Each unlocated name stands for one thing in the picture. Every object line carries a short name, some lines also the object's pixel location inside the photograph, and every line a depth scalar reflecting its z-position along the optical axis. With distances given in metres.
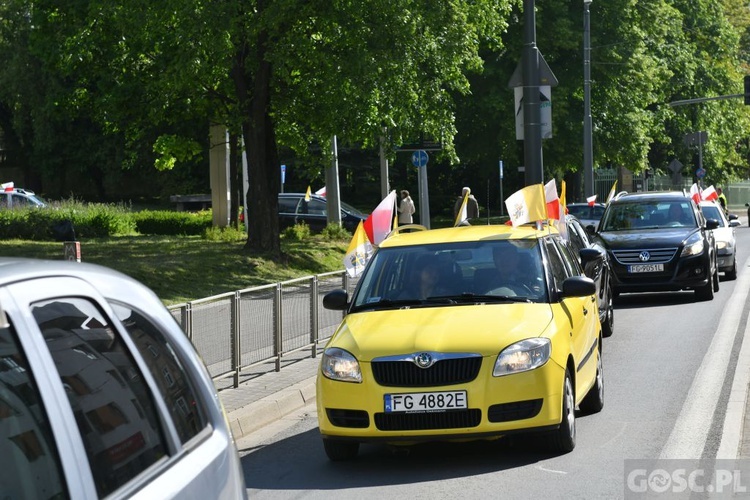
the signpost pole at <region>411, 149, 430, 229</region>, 29.69
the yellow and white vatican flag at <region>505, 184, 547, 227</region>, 11.89
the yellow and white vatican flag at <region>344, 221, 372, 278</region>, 13.52
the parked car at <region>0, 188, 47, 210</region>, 44.31
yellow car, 8.14
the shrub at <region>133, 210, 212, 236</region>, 39.69
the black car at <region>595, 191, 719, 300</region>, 20.09
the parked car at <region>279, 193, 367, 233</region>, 41.06
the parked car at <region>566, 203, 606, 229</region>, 35.36
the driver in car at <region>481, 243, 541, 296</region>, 9.30
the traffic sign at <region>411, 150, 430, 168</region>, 30.03
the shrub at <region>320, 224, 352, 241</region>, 33.35
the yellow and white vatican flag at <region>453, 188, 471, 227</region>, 15.36
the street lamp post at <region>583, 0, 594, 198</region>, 41.88
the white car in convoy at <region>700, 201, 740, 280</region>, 24.89
